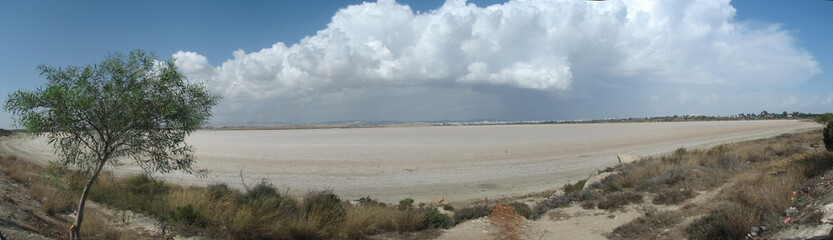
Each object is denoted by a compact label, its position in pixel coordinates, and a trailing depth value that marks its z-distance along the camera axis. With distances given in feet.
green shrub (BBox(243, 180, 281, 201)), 36.73
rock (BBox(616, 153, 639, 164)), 67.69
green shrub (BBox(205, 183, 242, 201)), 35.70
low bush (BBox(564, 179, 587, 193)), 50.35
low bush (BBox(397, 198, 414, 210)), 38.52
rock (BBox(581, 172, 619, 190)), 48.33
